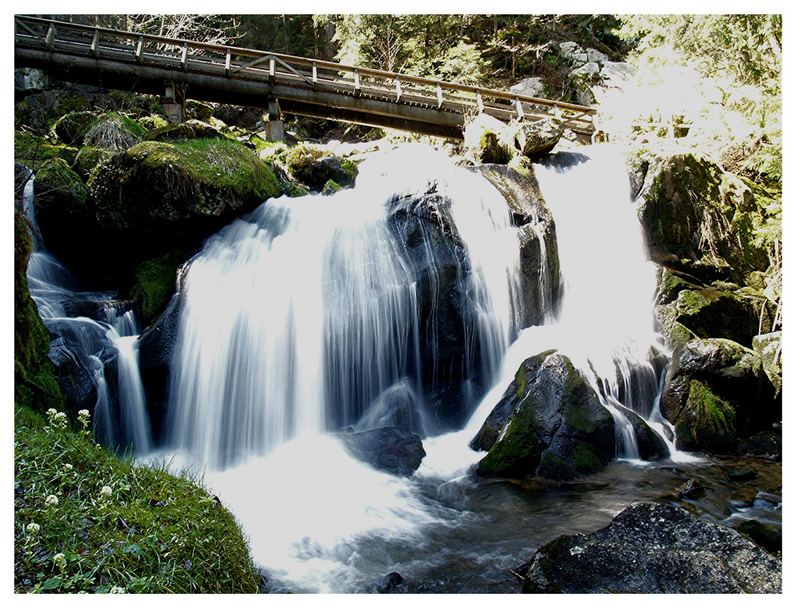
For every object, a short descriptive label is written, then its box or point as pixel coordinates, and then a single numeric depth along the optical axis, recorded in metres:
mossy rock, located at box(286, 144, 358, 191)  9.96
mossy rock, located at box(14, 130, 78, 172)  6.84
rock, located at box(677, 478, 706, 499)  4.59
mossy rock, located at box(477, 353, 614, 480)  4.92
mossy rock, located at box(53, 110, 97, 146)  8.84
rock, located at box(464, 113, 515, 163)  8.50
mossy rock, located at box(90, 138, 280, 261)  6.93
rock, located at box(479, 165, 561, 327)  6.94
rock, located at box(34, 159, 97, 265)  7.12
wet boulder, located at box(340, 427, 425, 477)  5.10
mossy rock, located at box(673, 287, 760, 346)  6.86
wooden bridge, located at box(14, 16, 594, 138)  10.51
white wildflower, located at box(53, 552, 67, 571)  2.31
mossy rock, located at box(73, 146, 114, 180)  7.61
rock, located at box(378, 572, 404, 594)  3.35
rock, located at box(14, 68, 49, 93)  9.88
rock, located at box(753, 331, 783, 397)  5.77
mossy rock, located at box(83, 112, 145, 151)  8.38
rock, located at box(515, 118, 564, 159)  8.54
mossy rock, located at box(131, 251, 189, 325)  6.54
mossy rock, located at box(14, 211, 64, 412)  4.01
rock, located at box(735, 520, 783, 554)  3.67
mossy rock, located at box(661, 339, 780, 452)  5.63
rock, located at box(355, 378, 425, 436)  5.90
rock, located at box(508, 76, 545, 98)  15.30
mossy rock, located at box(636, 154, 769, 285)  7.36
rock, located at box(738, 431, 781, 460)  5.41
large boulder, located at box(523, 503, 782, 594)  2.98
